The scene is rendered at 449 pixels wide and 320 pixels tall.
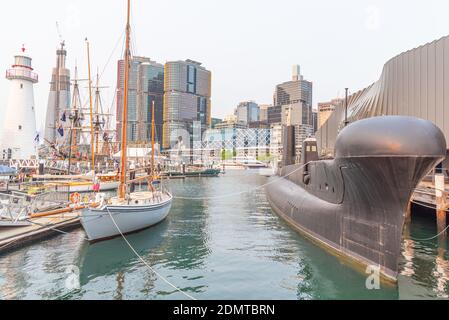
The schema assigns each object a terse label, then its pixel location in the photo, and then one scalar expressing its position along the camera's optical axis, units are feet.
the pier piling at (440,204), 57.31
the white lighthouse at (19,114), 150.71
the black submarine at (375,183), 32.40
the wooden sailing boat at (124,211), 53.11
